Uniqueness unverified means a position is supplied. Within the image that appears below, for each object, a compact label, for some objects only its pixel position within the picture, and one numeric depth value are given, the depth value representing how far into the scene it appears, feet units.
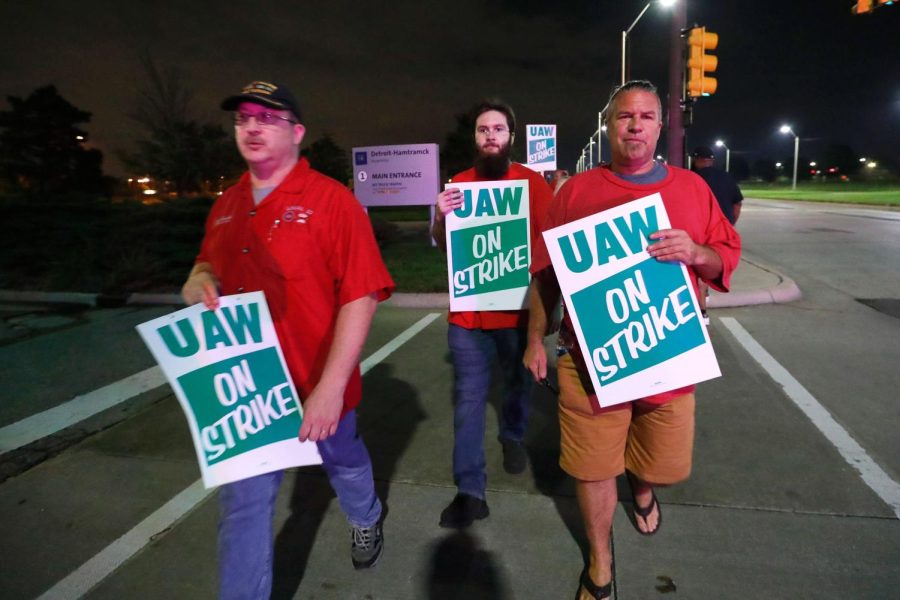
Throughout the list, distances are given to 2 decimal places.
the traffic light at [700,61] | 36.60
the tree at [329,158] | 181.05
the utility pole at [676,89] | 36.04
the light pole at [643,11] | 39.28
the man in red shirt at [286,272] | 7.18
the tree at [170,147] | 84.64
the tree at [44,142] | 128.36
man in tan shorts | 7.71
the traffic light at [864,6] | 42.63
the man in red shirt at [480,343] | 10.30
